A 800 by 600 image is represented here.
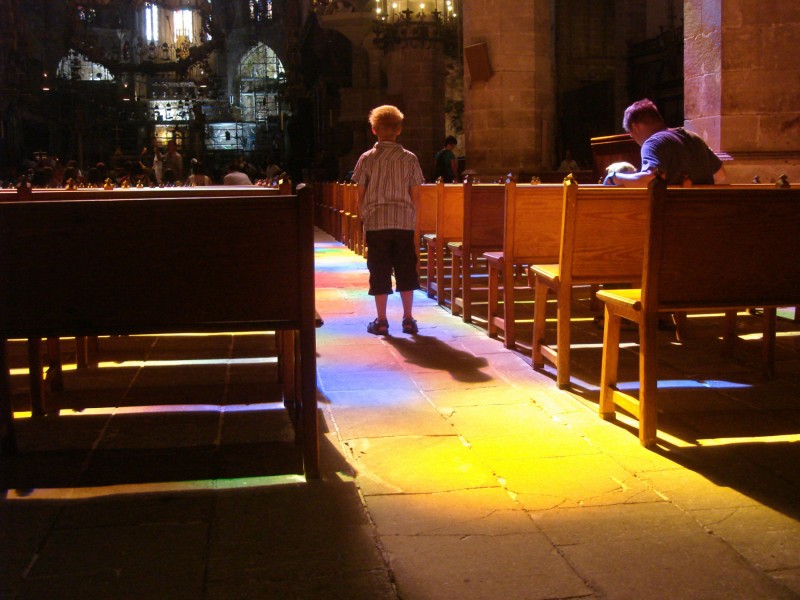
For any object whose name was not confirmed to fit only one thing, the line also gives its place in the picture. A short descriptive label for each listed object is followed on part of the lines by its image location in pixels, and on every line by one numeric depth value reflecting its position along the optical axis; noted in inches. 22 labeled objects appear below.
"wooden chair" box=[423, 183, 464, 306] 298.5
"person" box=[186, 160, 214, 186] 528.5
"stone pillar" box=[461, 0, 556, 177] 530.3
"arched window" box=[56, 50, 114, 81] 1551.6
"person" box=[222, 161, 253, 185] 454.9
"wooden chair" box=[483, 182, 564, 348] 221.6
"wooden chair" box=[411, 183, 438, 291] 343.0
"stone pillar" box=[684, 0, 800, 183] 289.9
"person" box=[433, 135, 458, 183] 540.7
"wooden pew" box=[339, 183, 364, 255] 486.8
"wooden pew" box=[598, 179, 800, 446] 138.9
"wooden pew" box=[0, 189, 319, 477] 123.0
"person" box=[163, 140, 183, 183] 775.7
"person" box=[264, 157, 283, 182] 894.7
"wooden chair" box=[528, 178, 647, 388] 176.7
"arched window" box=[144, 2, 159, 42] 1859.0
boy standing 245.8
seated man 209.9
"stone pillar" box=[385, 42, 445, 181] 754.8
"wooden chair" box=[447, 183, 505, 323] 258.4
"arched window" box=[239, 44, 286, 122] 1603.1
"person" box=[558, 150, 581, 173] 713.3
